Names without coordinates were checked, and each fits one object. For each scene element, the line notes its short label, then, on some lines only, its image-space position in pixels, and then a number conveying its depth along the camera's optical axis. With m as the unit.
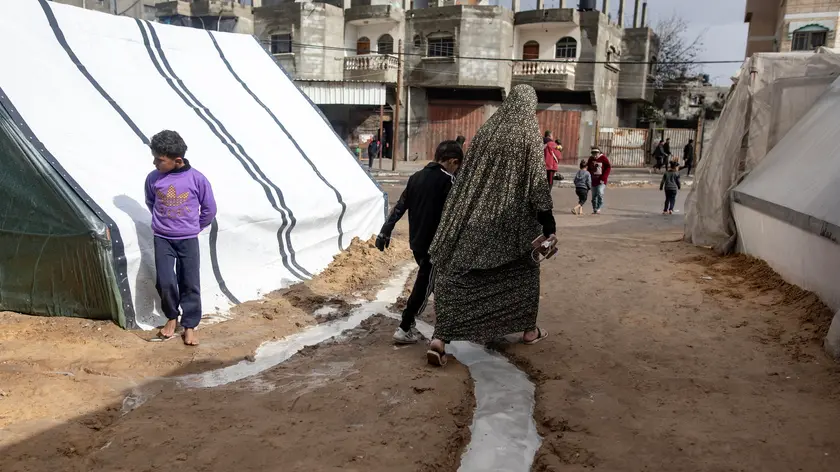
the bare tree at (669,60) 33.00
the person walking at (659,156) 21.83
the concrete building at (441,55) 24.98
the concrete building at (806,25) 22.22
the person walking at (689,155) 20.33
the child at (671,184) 11.04
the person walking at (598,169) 10.56
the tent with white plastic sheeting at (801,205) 4.46
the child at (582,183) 10.91
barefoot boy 3.81
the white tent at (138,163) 3.95
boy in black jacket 3.91
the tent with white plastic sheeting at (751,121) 6.53
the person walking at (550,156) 10.48
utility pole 20.27
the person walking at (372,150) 21.27
